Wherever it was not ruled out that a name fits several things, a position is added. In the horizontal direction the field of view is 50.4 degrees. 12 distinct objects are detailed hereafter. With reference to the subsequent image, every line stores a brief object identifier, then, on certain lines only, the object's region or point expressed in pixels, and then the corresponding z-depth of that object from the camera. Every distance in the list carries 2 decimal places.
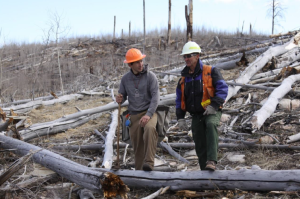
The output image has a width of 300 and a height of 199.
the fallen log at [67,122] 7.93
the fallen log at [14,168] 4.00
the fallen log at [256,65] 8.99
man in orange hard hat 4.59
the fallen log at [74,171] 3.92
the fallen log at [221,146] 5.93
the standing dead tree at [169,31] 27.67
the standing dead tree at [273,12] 28.66
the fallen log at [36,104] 10.51
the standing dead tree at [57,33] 16.69
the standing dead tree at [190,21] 17.53
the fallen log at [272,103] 6.54
